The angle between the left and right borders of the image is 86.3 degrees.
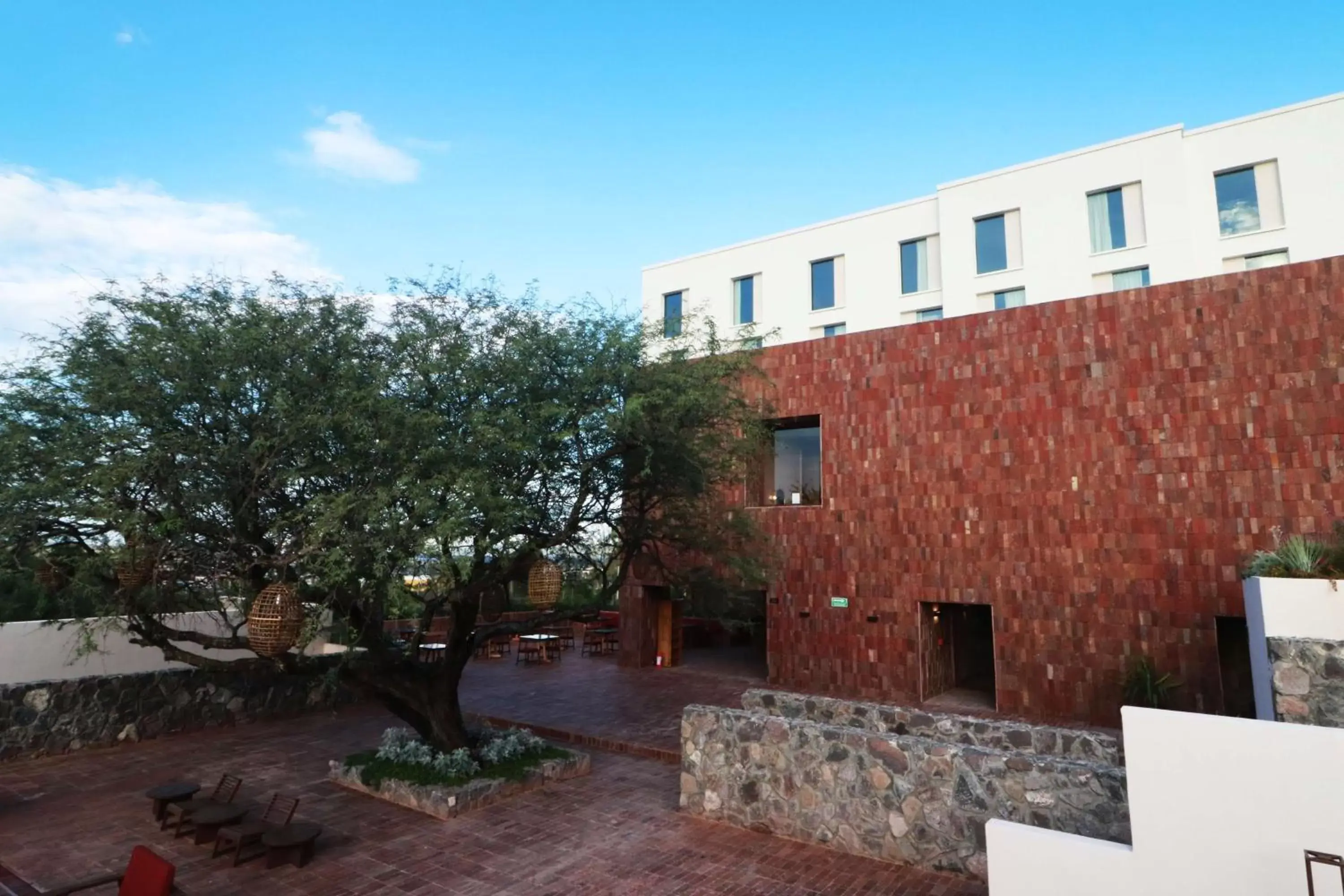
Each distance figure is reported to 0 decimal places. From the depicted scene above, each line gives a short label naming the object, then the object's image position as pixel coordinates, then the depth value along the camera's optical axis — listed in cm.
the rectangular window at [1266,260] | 1847
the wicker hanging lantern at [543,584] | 821
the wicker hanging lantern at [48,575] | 668
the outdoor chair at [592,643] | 1981
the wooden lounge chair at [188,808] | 695
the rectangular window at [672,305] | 2736
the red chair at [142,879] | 456
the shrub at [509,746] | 880
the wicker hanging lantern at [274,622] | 608
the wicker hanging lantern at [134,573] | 639
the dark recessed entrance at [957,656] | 1341
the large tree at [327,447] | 647
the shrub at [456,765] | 830
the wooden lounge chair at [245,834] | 636
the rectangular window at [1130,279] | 1966
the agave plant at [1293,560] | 820
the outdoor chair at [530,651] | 1850
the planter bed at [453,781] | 777
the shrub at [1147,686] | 1080
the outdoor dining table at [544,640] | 1844
